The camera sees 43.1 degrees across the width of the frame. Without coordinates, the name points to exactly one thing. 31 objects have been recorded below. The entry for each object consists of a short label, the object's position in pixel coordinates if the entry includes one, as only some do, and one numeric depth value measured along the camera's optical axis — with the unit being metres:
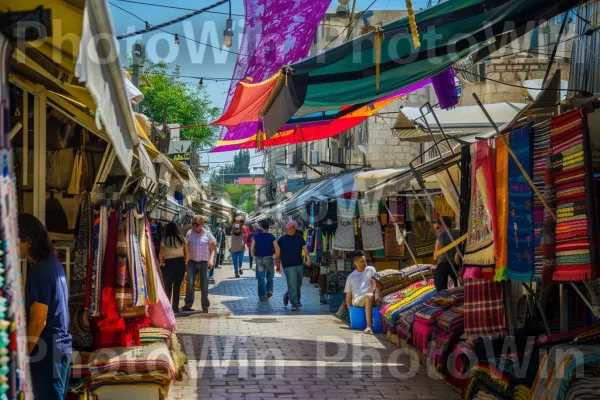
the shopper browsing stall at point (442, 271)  11.45
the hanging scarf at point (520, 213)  6.21
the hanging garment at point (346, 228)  15.82
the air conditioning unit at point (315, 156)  36.69
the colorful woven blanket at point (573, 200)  5.29
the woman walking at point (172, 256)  12.91
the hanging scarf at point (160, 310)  8.41
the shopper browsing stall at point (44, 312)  4.91
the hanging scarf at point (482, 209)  6.88
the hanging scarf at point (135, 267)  7.43
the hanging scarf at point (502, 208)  6.58
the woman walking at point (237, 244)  23.87
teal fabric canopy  6.46
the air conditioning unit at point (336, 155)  32.97
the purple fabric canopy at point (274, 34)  9.98
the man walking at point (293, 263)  15.50
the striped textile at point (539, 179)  6.00
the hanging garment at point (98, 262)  7.24
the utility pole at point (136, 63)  18.60
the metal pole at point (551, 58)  6.37
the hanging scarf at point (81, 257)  7.43
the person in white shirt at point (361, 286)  12.49
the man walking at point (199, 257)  14.19
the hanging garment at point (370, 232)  15.60
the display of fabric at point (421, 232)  15.53
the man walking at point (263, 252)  16.59
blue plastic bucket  12.52
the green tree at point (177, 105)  38.72
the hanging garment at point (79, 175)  7.43
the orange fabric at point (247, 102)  7.87
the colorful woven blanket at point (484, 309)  7.20
